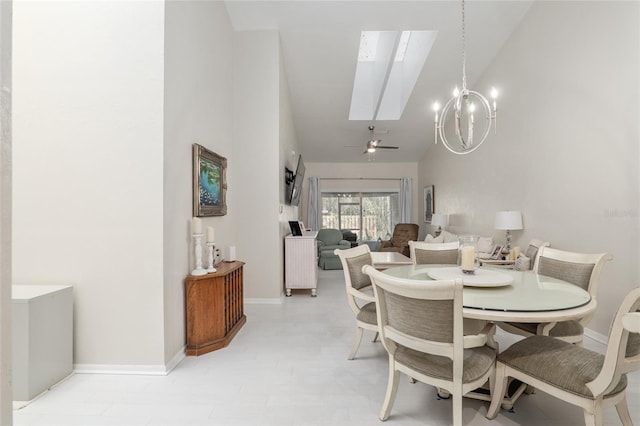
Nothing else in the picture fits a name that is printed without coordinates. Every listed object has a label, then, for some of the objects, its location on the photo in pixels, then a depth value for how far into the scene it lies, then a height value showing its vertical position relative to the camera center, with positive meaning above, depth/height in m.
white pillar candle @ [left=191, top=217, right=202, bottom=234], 2.70 -0.07
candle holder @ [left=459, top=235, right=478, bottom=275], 2.17 -0.32
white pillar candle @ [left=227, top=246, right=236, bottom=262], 3.39 -0.40
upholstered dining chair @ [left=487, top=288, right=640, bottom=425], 1.29 -0.75
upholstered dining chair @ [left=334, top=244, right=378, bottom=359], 2.40 -0.59
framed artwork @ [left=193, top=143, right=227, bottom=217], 2.83 +0.35
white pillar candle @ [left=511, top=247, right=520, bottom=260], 4.08 -0.51
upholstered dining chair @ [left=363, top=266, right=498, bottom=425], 1.44 -0.62
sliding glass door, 8.94 +0.11
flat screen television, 5.30 +0.54
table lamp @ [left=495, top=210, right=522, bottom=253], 4.16 -0.08
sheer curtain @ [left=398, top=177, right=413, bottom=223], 8.65 +0.49
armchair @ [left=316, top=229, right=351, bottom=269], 6.68 -0.70
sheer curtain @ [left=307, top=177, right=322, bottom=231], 8.55 +0.26
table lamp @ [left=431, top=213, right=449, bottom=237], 6.63 -0.11
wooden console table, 2.63 -0.84
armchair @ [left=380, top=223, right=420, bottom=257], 7.60 -0.55
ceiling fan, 6.02 +1.38
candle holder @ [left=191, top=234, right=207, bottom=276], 2.70 -0.35
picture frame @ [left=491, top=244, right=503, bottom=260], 4.33 -0.54
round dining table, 1.49 -0.46
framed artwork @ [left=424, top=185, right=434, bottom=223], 7.74 +0.31
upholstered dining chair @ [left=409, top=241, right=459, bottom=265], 3.10 -0.39
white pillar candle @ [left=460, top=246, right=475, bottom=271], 2.17 -0.31
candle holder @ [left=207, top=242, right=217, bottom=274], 2.82 -0.36
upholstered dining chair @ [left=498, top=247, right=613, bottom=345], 2.07 -0.46
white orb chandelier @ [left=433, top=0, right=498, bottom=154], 2.52 +1.37
